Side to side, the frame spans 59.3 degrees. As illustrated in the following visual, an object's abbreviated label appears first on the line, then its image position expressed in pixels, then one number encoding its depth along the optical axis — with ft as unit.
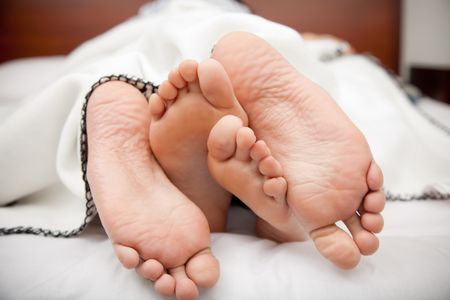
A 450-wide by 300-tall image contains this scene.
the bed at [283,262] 1.52
